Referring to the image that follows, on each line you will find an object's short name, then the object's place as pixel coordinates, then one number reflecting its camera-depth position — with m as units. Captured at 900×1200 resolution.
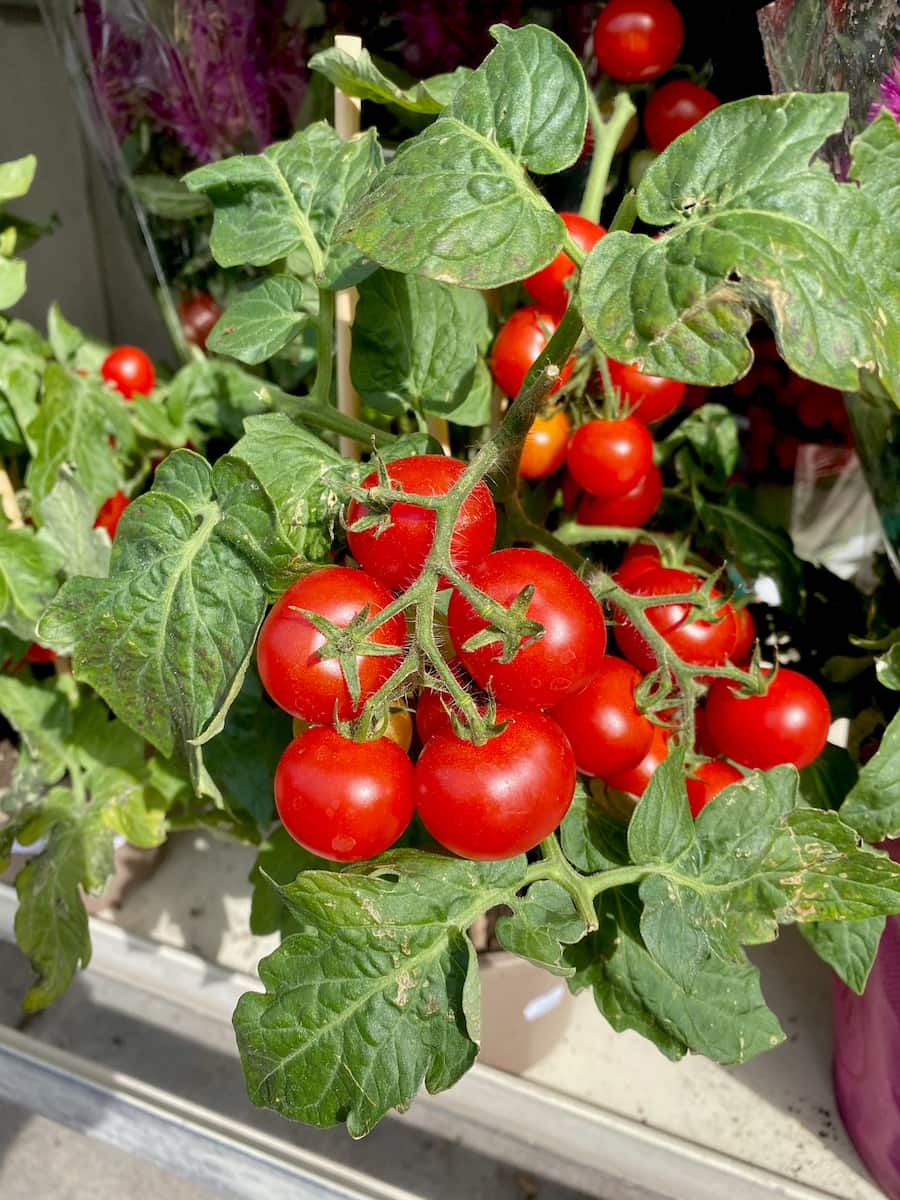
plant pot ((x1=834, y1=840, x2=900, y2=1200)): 0.57
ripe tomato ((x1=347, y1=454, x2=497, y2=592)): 0.37
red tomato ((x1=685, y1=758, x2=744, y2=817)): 0.46
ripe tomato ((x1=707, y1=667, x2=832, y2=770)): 0.45
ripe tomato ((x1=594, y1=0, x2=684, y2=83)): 0.57
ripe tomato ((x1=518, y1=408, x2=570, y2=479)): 0.55
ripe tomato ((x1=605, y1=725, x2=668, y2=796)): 0.47
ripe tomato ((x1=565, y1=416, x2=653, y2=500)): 0.51
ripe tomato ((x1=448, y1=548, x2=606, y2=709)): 0.35
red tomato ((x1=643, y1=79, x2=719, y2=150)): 0.59
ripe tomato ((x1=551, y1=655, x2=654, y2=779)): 0.42
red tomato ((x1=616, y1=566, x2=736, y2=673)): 0.47
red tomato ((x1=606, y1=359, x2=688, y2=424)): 0.54
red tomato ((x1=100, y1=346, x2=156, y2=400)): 0.83
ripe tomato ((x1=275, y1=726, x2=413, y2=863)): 0.36
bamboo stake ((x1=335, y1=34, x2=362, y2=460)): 0.51
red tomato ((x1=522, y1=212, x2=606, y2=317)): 0.49
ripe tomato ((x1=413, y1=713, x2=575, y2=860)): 0.34
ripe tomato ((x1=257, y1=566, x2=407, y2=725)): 0.36
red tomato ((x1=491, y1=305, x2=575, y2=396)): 0.52
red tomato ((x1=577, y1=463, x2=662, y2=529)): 0.58
